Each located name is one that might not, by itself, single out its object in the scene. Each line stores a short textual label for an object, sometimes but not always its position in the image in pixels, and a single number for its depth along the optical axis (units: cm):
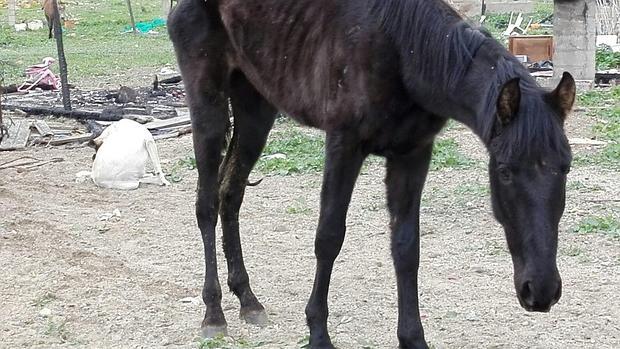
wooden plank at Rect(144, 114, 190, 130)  1252
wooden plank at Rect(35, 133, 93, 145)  1188
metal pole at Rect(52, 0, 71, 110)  1292
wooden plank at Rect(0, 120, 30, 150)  1149
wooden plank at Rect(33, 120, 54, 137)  1227
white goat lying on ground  910
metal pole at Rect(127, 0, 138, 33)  2888
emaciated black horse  380
